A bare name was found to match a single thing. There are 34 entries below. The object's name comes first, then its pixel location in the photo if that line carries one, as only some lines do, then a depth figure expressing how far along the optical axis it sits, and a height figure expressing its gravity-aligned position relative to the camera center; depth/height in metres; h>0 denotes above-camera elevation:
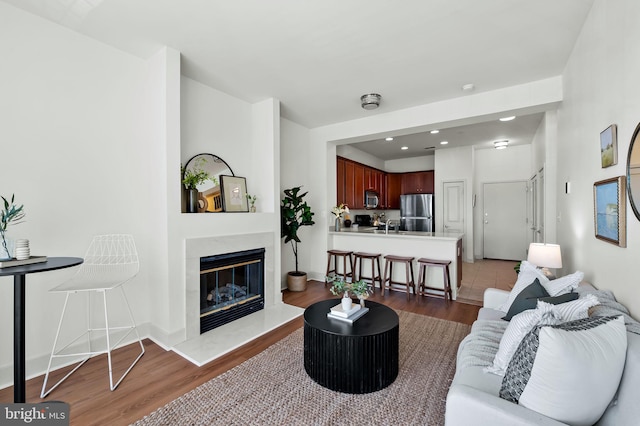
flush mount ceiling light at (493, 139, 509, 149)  6.14 +1.45
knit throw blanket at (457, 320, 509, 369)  1.68 -0.83
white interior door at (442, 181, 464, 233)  6.83 +0.15
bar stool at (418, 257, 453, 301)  4.05 -0.93
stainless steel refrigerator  7.16 +0.02
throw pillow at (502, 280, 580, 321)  1.47 -0.57
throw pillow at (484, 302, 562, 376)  1.45 -0.61
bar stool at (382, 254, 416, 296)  4.30 -0.92
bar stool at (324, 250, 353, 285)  4.91 -0.80
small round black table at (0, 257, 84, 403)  1.74 -0.71
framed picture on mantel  3.63 +0.27
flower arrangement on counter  5.16 +0.06
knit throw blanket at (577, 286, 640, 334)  1.36 -0.52
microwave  6.75 +0.33
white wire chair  2.36 -0.51
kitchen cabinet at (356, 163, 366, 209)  6.24 +0.59
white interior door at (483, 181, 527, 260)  6.90 -0.19
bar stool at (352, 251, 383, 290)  4.69 -0.87
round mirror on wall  1.46 +0.20
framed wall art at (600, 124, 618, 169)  1.75 +0.41
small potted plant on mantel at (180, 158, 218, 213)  3.15 +0.36
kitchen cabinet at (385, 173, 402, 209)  7.94 +0.67
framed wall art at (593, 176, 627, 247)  1.65 +0.01
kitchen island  4.29 -0.53
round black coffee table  2.02 -1.00
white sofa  1.08 -0.77
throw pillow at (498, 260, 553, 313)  2.28 -0.53
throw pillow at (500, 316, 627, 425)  1.08 -0.61
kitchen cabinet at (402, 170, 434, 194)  7.56 +0.80
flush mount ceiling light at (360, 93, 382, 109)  3.69 +1.45
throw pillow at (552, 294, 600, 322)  1.46 -0.50
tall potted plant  4.45 -0.09
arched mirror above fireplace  3.39 +0.47
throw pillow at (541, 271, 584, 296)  1.96 -0.51
